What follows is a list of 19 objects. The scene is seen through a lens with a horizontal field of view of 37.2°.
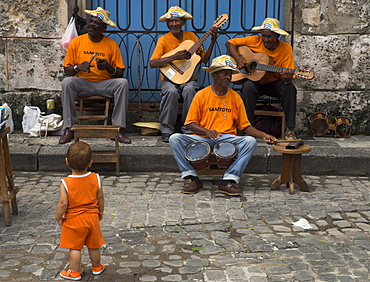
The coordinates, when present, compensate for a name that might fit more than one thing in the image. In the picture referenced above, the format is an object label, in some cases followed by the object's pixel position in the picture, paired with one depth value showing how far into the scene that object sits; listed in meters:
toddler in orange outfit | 3.29
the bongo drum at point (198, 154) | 5.20
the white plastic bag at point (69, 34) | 6.90
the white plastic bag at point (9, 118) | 6.71
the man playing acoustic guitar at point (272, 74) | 6.49
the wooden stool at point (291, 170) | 5.29
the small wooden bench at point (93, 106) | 6.59
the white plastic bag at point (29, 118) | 6.93
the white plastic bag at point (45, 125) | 6.75
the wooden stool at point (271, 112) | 6.68
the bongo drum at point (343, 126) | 6.96
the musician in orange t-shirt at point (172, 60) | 6.49
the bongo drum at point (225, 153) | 5.20
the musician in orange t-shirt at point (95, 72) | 6.47
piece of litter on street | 4.33
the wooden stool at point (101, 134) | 5.78
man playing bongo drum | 5.28
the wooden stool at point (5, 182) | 4.29
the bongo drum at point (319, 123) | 6.95
